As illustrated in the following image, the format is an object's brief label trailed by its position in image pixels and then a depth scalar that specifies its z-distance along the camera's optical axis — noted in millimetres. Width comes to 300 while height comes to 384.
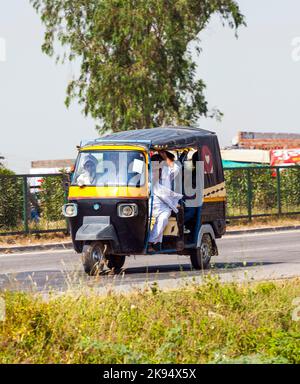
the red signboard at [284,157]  64500
